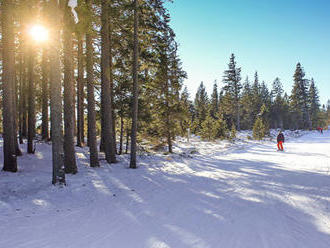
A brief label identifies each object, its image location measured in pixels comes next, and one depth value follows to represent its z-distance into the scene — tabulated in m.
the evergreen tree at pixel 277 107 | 60.50
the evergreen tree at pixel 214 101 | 56.34
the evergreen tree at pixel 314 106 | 63.06
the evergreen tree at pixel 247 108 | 56.72
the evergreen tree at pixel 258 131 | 32.09
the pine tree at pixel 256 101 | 57.09
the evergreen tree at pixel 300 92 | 51.62
